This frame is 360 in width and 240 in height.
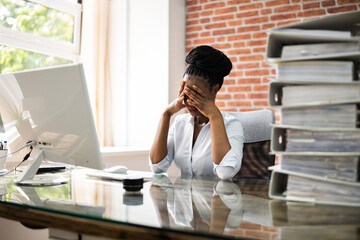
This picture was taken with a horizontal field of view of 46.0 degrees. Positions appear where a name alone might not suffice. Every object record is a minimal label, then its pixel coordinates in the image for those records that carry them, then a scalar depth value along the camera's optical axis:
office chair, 2.20
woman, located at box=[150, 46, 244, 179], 1.95
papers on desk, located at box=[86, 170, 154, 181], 1.79
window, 3.48
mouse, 2.05
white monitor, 1.54
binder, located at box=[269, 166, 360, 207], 1.10
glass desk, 0.92
